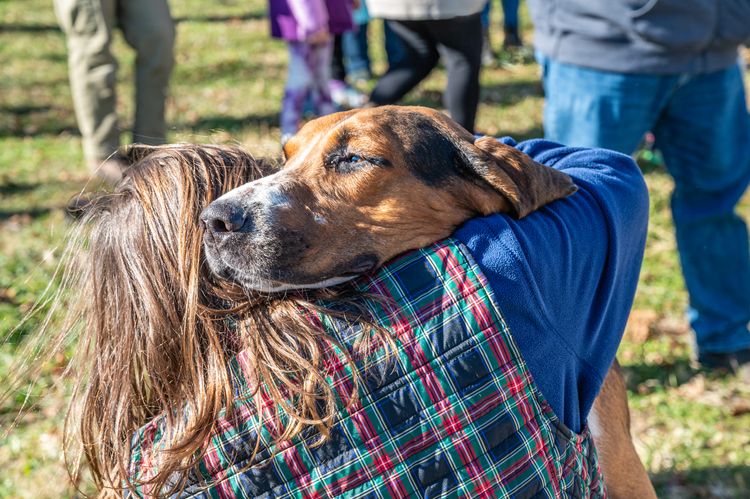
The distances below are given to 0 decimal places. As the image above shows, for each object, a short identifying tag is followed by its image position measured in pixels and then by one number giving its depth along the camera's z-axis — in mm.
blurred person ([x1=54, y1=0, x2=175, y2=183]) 5895
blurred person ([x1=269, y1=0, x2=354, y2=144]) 6715
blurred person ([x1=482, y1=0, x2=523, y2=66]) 10773
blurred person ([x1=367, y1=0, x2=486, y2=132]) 5430
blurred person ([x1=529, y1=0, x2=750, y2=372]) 3570
